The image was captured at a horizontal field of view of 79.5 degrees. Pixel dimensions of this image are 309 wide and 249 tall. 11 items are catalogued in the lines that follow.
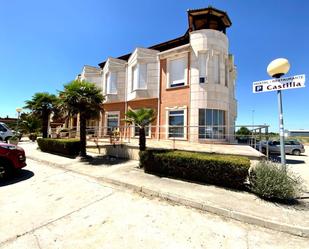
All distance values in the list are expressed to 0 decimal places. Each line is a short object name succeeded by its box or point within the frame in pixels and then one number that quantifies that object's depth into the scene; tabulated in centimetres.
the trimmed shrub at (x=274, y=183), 488
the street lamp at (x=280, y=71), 538
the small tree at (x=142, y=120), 912
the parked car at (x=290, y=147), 1824
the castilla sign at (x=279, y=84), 509
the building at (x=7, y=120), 4204
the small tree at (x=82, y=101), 1061
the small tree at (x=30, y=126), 2567
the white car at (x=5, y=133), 1773
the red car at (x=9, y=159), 692
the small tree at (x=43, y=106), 1580
